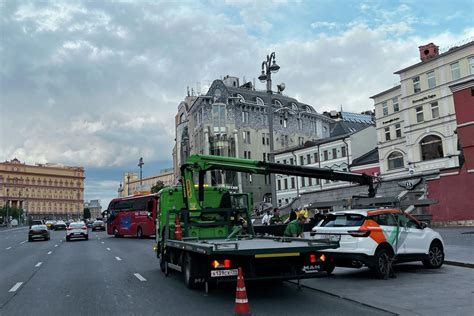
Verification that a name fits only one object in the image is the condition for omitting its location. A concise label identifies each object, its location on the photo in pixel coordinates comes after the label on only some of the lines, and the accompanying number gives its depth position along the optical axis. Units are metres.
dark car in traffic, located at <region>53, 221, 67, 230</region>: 77.44
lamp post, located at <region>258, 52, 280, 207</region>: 23.81
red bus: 38.28
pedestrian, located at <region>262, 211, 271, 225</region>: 29.67
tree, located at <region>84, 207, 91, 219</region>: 183.60
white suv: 11.95
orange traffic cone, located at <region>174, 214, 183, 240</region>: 12.90
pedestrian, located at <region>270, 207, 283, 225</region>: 23.78
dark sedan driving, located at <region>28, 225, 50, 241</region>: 39.68
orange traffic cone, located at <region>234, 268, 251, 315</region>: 7.28
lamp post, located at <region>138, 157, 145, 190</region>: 74.56
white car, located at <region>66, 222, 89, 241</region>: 37.72
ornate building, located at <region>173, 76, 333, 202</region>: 81.38
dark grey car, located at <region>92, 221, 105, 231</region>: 64.62
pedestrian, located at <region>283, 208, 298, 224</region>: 20.46
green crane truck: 9.49
